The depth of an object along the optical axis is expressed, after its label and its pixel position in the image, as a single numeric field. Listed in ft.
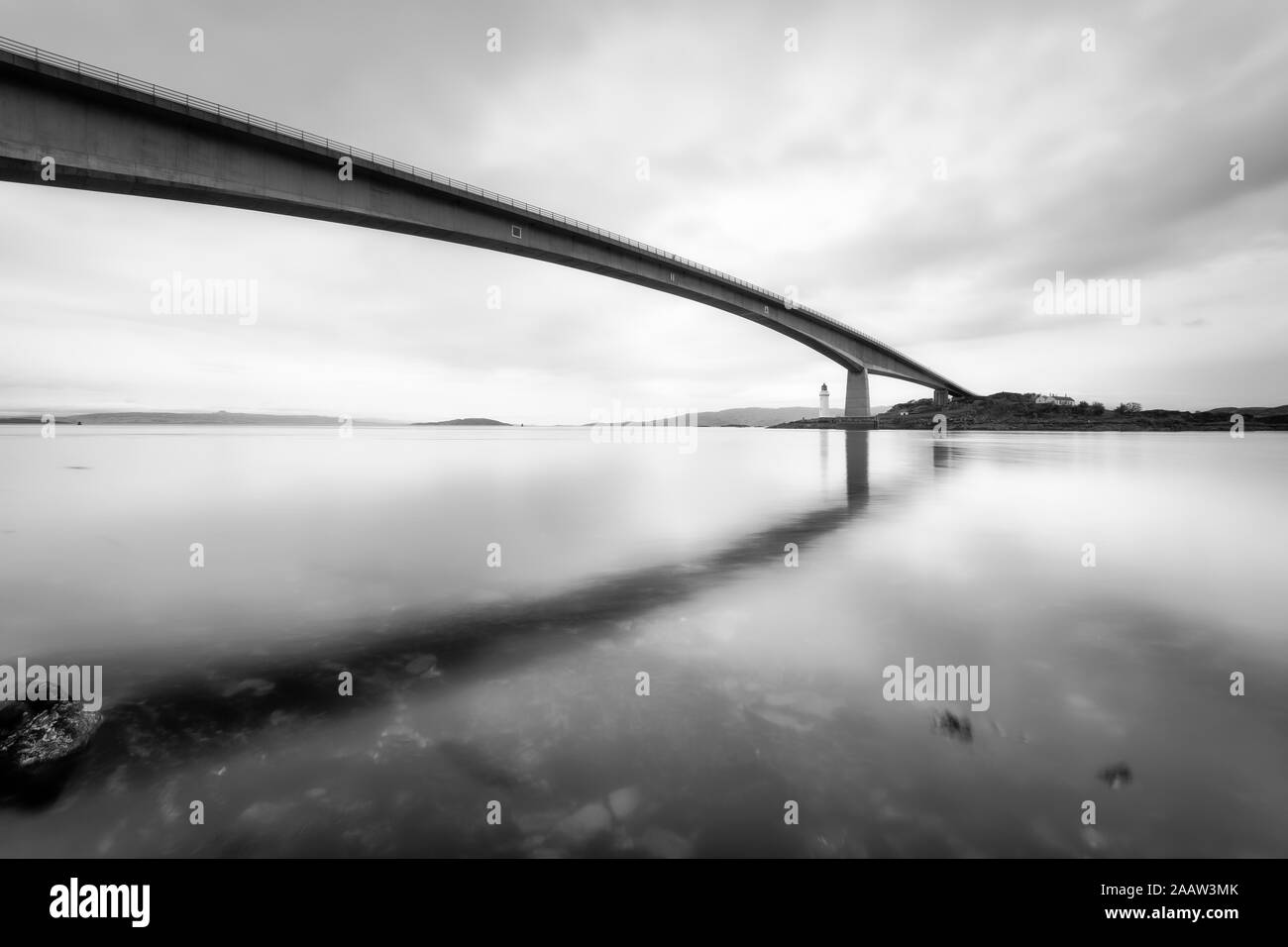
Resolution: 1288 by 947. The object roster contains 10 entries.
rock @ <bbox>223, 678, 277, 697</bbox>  17.72
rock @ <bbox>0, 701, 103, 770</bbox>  14.23
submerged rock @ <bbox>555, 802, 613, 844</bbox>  11.14
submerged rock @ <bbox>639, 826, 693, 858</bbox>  10.55
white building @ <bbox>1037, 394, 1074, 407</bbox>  415.64
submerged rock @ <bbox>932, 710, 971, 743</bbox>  14.84
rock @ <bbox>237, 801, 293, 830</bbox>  11.47
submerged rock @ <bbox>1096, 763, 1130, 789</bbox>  12.54
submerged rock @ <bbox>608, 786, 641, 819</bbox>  11.88
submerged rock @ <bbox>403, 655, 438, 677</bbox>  19.44
